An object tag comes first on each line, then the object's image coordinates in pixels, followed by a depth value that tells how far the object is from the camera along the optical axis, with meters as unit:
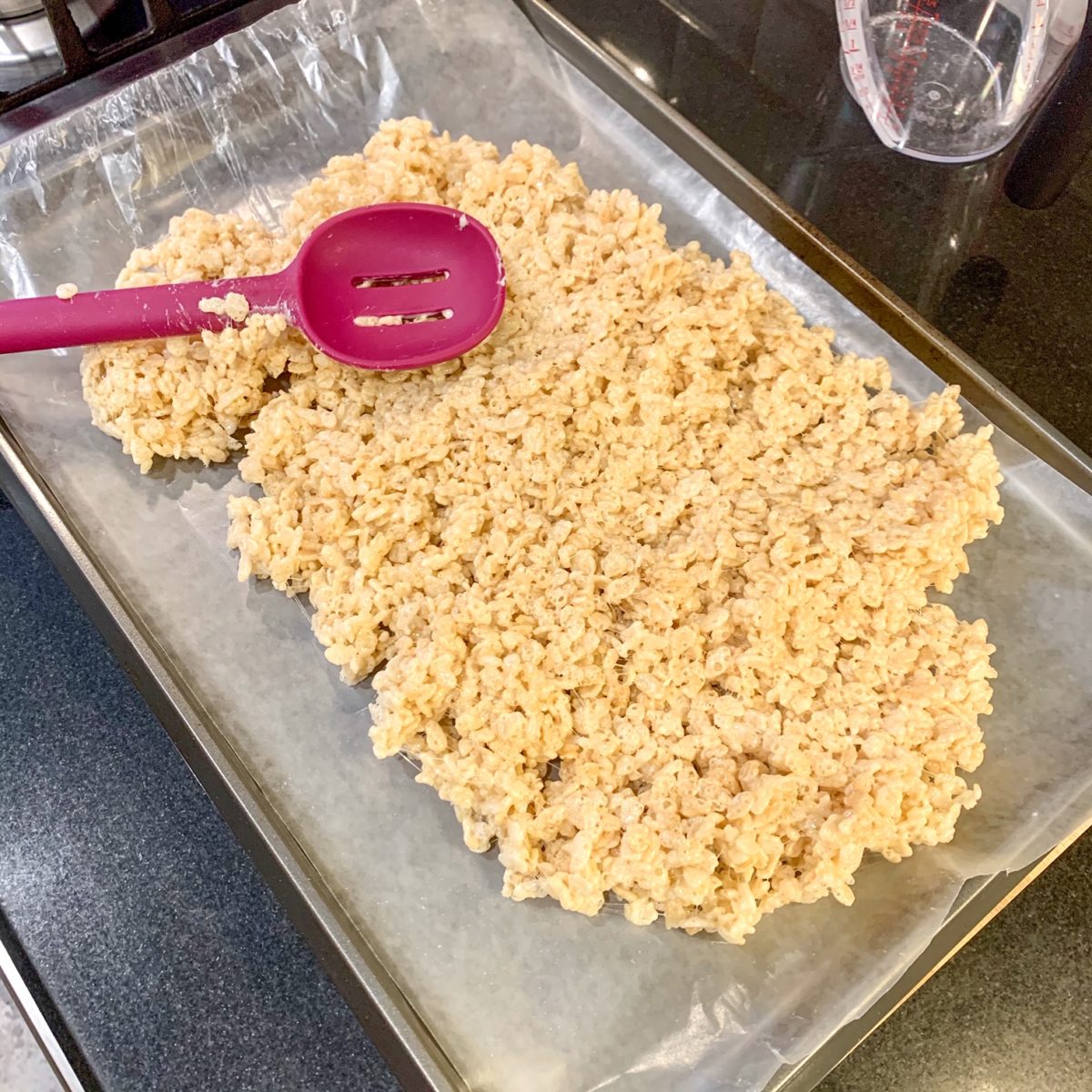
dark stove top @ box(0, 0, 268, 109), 0.61
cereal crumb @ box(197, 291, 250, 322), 0.53
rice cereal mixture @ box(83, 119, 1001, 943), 0.49
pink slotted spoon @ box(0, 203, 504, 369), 0.53
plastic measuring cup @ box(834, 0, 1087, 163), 0.65
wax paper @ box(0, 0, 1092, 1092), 0.49
